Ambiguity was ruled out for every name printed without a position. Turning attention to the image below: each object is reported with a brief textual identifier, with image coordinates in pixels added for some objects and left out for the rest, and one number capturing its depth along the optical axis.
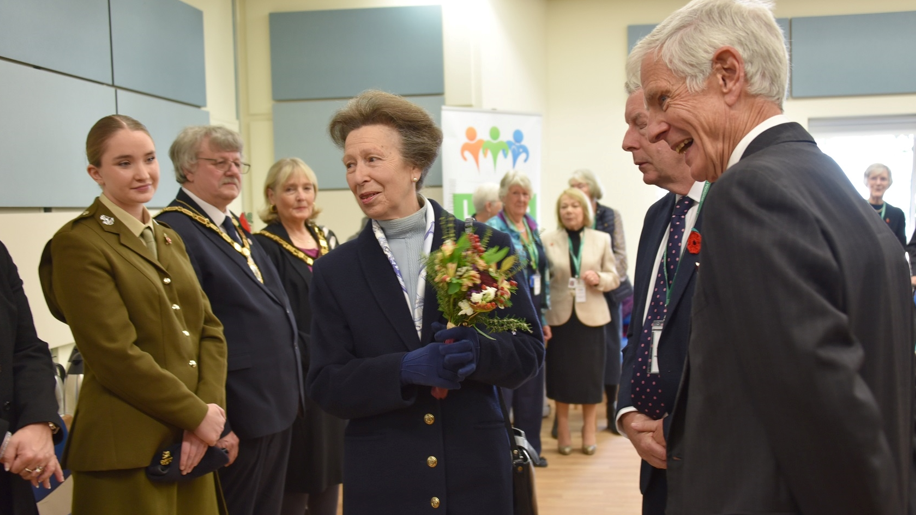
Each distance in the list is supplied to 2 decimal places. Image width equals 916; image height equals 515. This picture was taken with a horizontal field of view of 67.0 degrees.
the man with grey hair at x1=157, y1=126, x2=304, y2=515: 2.47
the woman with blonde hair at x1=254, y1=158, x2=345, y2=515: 3.14
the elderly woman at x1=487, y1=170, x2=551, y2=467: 4.71
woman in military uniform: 1.94
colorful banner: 5.77
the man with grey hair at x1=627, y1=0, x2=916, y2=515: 0.88
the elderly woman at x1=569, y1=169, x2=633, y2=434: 5.30
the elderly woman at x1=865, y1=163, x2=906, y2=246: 7.24
